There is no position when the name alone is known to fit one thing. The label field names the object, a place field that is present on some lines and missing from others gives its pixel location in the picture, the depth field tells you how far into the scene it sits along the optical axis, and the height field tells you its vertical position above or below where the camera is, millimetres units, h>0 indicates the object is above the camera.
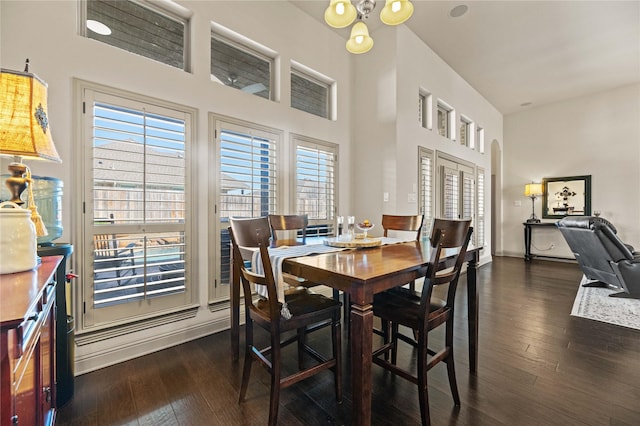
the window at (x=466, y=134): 5434 +1563
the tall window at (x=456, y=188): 4598 +445
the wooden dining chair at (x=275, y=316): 1380 -577
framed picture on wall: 5852 +347
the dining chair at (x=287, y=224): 2461 -108
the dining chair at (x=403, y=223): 2557 -102
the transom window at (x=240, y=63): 2738 +1569
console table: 6125 -498
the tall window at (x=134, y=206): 2000 +44
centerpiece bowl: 2140 -106
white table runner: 1450 -258
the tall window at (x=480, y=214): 5748 -35
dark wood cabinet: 676 -415
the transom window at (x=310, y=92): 3448 +1570
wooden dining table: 1207 -320
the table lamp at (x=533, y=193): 6234 +440
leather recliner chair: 3324 -524
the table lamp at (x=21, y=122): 1104 +368
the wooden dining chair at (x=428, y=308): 1411 -557
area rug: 2805 -1073
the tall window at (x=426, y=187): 4064 +386
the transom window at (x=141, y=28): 2098 +1502
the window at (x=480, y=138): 5895 +1590
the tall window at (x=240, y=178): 2631 +343
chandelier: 1942 +1425
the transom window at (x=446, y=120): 4754 +1601
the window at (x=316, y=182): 3324 +376
